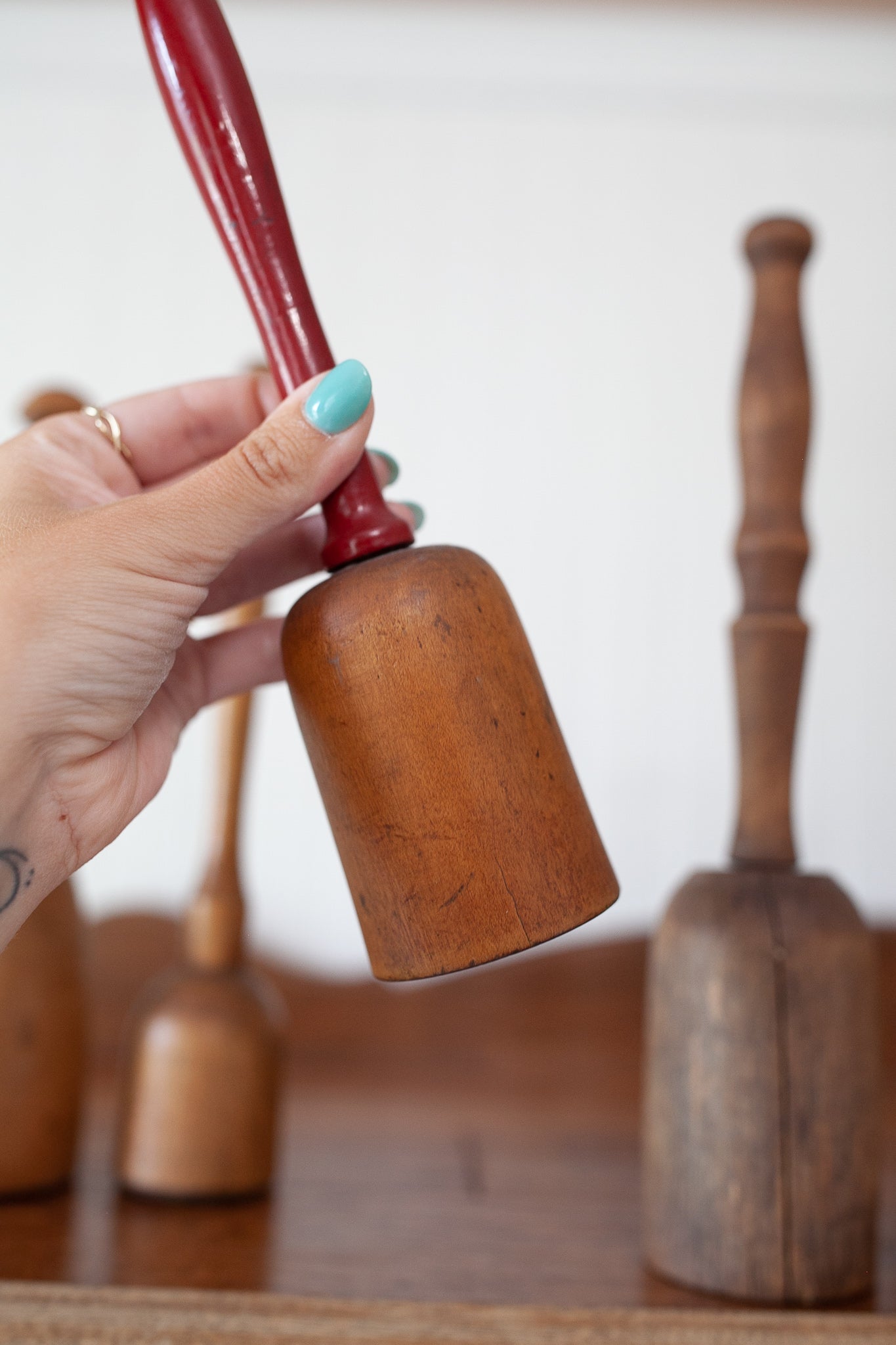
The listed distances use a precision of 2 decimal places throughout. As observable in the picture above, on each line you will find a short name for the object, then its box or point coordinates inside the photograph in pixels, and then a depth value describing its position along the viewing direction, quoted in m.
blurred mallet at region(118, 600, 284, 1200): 0.56
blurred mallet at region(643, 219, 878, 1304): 0.46
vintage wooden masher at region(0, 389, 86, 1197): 0.54
